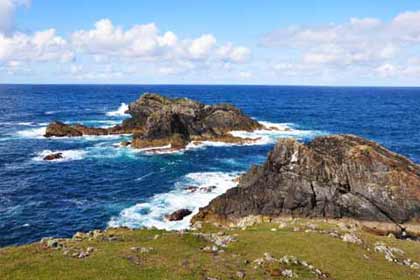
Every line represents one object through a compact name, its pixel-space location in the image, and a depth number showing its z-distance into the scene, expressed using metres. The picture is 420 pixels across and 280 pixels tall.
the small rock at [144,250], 29.72
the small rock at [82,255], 27.99
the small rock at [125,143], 101.00
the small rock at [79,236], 35.06
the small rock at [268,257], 29.23
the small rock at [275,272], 27.25
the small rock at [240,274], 26.56
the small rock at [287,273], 27.25
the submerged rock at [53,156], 88.23
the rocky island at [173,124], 99.50
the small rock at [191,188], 66.37
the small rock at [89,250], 29.22
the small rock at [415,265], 31.08
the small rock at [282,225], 40.06
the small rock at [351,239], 34.84
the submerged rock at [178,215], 54.19
